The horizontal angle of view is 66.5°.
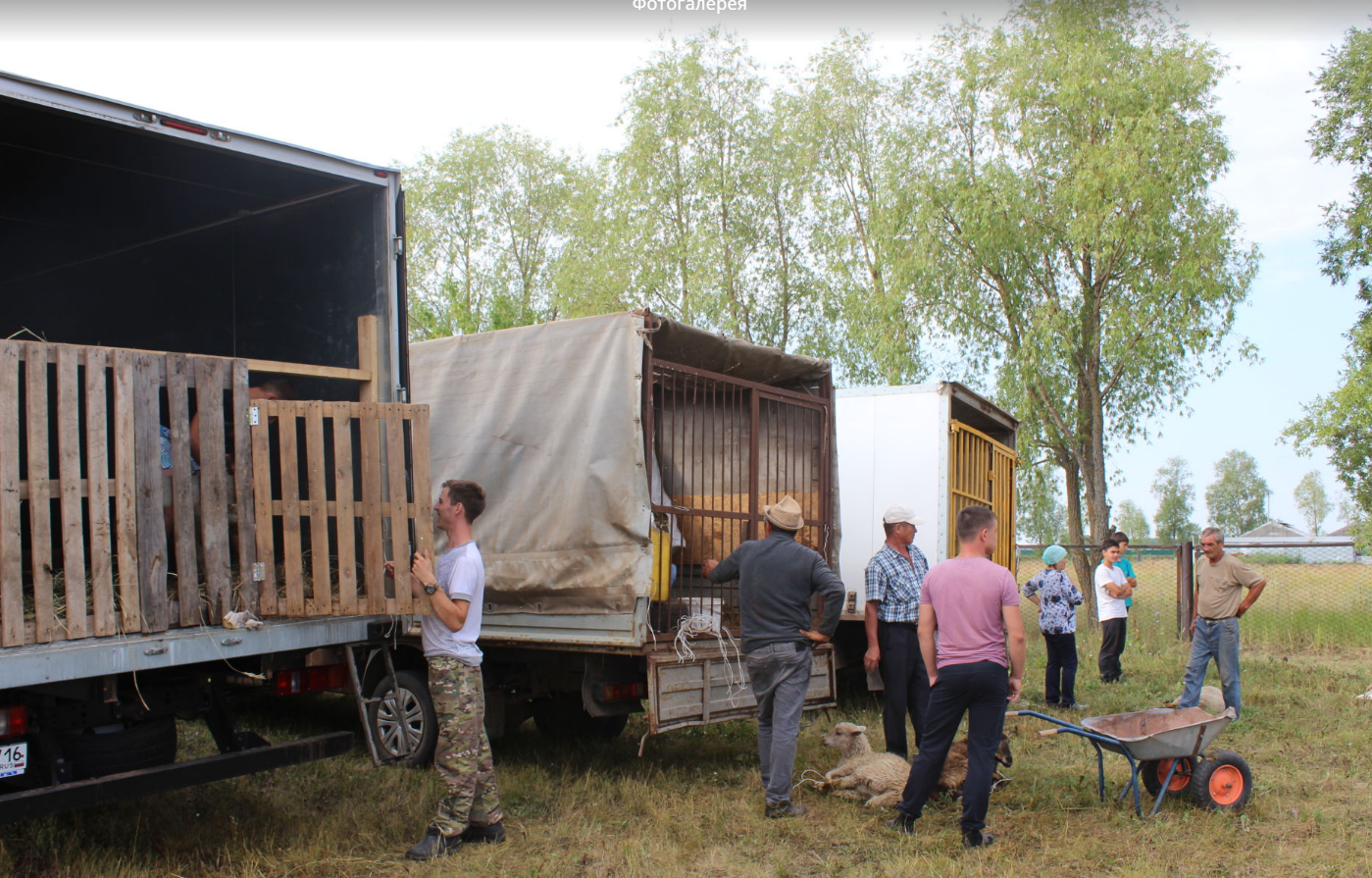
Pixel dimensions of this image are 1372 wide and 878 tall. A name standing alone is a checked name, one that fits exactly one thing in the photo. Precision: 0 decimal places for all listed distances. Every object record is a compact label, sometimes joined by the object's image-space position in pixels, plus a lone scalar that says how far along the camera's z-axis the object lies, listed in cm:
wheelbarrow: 531
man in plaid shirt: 627
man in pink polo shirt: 491
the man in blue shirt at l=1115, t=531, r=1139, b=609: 1069
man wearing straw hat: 562
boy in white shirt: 1050
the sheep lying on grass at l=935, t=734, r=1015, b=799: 579
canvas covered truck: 590
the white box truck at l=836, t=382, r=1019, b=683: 852
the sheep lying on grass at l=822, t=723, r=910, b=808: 566
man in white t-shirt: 469
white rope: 610
